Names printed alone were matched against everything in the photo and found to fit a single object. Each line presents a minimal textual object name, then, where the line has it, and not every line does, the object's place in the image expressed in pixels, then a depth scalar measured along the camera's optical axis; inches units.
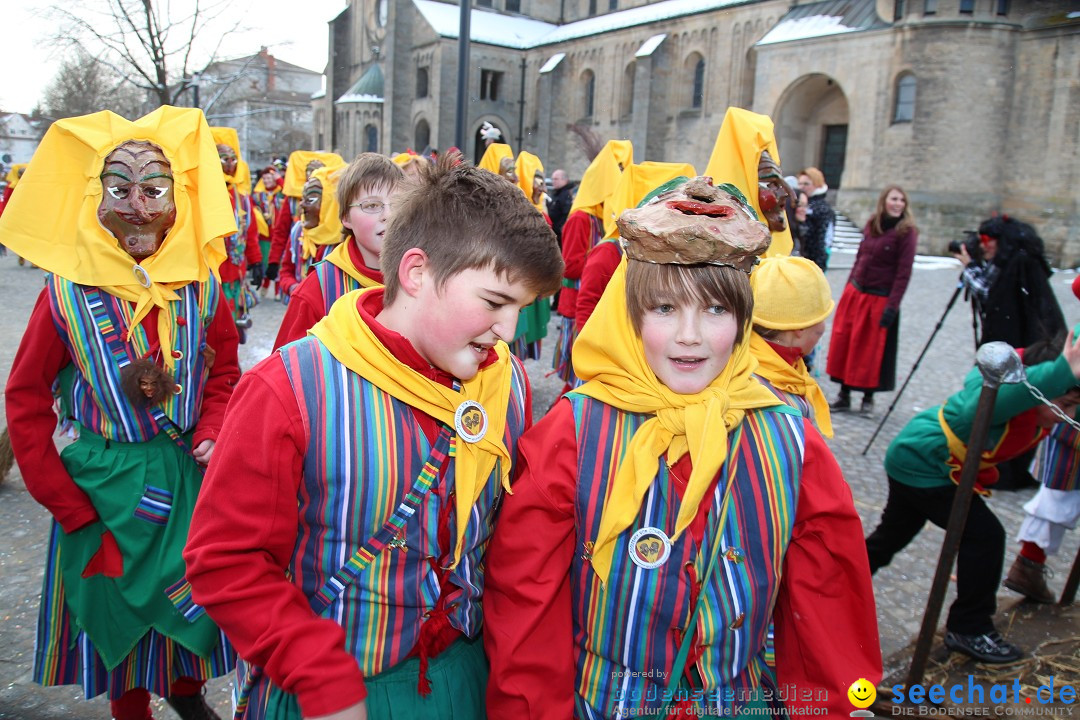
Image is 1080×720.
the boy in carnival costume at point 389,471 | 59.9
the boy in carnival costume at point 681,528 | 67.1
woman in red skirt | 278.7
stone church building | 927.7
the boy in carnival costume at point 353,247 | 126.4
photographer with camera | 226.1
